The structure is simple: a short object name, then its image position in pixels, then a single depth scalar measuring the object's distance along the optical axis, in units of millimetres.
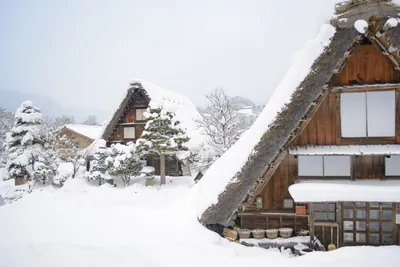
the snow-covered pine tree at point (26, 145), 20703
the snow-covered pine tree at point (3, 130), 31691
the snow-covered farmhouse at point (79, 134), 31634
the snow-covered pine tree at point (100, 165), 17547
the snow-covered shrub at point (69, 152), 20484
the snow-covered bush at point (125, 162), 16938
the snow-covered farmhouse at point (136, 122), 20078
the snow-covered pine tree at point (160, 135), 16078
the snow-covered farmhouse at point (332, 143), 6793
